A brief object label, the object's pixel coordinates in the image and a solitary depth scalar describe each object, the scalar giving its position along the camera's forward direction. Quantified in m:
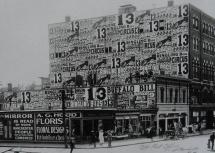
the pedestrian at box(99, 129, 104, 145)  35.77
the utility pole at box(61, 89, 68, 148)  34.53
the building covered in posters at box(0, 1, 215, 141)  47.19
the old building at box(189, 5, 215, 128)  55.91
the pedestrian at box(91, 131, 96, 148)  34.38
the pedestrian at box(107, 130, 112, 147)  34.26
